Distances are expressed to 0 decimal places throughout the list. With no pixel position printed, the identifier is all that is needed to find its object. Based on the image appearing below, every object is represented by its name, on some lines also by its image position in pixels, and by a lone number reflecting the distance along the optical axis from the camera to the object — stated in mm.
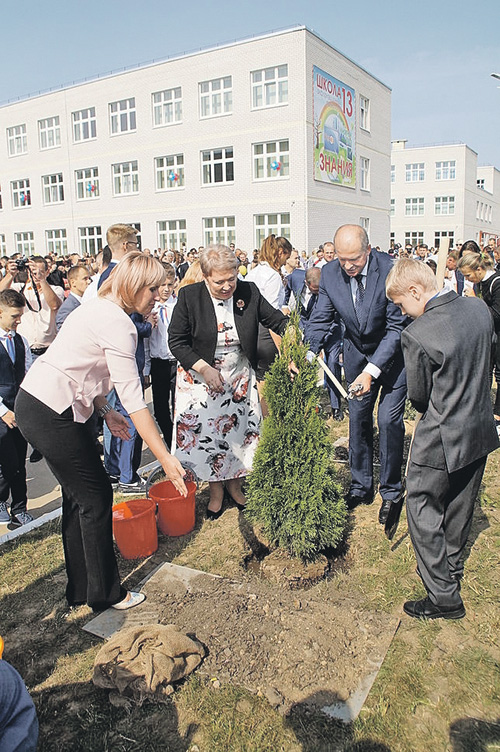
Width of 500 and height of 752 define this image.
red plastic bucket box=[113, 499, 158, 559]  3857
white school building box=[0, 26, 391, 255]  27734
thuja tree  3570
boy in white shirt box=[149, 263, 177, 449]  5520
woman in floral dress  4168
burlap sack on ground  2645
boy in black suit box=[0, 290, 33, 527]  4559
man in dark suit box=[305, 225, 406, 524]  4184
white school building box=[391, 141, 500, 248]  59125
